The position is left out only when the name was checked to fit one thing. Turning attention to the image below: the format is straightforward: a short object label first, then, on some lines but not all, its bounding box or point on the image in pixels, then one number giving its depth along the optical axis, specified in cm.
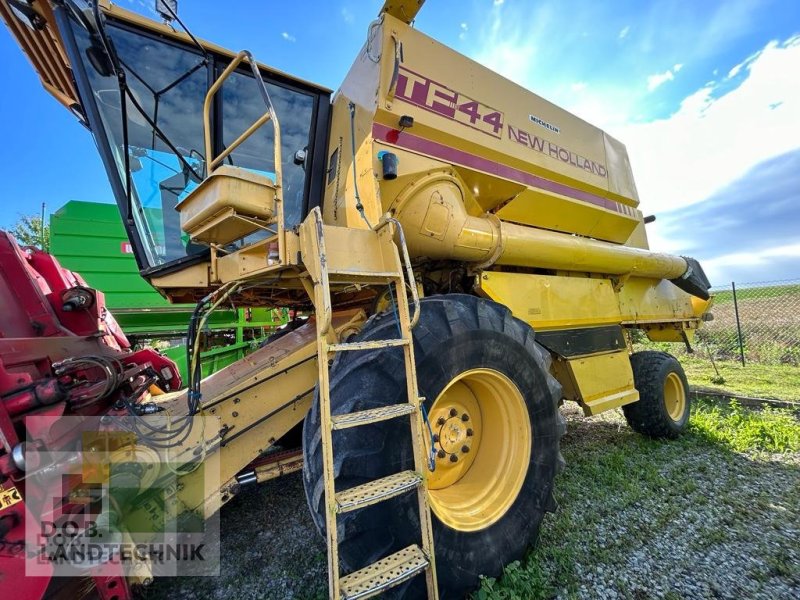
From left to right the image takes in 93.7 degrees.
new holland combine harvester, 172
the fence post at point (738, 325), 883
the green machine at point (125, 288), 637
